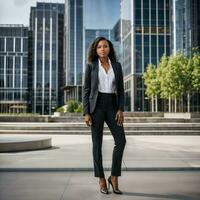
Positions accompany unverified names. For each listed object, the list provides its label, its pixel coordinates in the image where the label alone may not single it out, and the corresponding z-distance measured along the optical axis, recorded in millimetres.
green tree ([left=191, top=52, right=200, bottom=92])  41438
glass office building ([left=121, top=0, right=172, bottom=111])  78750
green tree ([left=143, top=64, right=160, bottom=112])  50000
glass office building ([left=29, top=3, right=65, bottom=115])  146250
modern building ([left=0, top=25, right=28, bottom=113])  144000
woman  4691
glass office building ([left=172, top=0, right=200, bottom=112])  68375
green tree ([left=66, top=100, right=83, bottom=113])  38750
